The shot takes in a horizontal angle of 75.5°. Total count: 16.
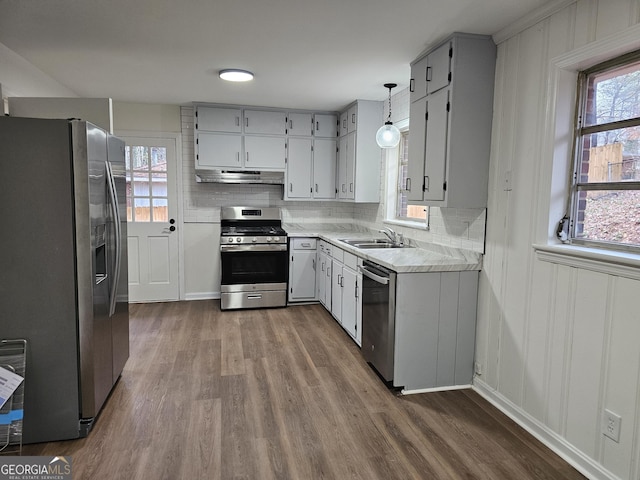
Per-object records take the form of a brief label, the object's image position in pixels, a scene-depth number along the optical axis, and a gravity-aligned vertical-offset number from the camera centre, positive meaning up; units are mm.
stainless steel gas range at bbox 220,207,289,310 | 4867 -786
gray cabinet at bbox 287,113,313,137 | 5238 +1011
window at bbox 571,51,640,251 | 2008 +274
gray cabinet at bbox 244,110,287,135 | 5086 +1000
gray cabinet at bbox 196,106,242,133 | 4924 +991
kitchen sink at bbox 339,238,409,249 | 4184 -389
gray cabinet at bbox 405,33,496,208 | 2750 +608
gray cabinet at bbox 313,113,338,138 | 5324 +1017
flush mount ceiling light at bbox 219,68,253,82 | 3564 +1112
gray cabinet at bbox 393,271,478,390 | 2867 -861
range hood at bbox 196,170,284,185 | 5105 +323
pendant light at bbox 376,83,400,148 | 3691 +621
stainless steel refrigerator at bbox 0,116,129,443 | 2182 -356
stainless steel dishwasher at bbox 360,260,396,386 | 2904 -838
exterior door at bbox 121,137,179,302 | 5086 -199
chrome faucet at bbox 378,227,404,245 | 4121 -315
